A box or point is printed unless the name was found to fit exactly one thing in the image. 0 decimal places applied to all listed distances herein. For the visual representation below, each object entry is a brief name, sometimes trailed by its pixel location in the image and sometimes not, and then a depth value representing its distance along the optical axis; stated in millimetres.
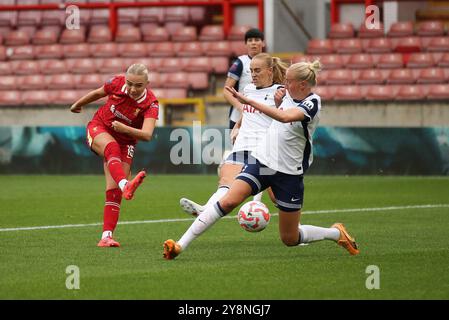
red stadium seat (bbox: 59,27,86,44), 28812
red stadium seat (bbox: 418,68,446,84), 24109
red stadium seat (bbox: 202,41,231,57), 26531
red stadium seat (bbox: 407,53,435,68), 24688
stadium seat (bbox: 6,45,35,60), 28469
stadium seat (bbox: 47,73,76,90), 27016
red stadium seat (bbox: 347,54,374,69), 25219
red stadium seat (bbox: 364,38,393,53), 25516
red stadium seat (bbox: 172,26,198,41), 27562
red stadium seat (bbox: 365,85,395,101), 23750
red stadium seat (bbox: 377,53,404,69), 24891
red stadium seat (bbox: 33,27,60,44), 28969
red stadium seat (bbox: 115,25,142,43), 28328
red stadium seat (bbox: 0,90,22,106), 26328
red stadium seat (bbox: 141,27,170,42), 27969
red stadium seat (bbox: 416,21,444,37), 25688
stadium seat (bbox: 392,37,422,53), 25312
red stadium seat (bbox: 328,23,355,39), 26484
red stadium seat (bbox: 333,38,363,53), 25766
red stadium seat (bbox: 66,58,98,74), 27377
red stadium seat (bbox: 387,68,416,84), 24359
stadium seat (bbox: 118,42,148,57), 27484
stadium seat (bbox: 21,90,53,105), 26109
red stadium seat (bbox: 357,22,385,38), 26188
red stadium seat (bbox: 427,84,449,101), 23081
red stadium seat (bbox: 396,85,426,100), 23609
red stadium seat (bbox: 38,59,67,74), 27781
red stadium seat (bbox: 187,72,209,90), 25984
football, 9469
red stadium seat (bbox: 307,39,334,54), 25969
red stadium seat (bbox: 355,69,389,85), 24578
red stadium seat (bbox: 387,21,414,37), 25859
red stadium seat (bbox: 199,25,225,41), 27375
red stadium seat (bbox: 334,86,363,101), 24016
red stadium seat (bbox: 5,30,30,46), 29047
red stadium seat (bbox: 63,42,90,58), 28109
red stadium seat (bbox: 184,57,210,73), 26266
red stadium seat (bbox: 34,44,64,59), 28344
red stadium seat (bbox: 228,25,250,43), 27062
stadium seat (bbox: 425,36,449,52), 25016
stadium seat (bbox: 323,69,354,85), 24859
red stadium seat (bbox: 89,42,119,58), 27828
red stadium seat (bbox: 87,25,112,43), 28703
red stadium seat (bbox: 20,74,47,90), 27345
